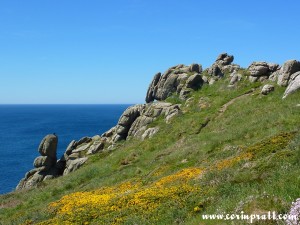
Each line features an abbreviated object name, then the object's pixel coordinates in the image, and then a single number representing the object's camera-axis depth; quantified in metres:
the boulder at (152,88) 69.69
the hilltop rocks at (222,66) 62.25
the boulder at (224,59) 65.31
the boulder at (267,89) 44.78
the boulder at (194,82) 60.72
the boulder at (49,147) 56.36
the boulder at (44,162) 55.50
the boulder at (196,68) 66.79
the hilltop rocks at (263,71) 53.47
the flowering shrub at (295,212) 8.24
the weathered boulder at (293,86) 39.64
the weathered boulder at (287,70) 44.88
